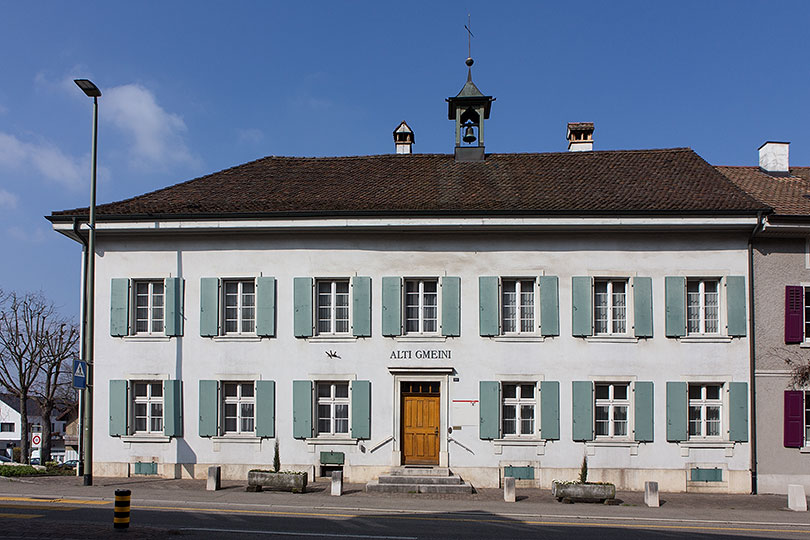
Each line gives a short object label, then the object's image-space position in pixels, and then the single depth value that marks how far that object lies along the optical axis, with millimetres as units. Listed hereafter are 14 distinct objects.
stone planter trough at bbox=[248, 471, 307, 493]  17188
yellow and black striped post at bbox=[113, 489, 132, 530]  11281
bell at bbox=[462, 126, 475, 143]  24453
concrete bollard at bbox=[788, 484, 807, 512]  16031
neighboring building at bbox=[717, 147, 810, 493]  18516
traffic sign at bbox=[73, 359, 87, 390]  17047
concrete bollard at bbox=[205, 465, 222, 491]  17281
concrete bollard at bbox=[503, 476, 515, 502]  16297
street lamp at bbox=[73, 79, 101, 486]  17470
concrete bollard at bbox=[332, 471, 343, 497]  16828
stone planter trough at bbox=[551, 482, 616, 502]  16438
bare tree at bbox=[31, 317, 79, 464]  46681
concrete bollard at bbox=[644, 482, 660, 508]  16094
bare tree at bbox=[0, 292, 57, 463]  48469
